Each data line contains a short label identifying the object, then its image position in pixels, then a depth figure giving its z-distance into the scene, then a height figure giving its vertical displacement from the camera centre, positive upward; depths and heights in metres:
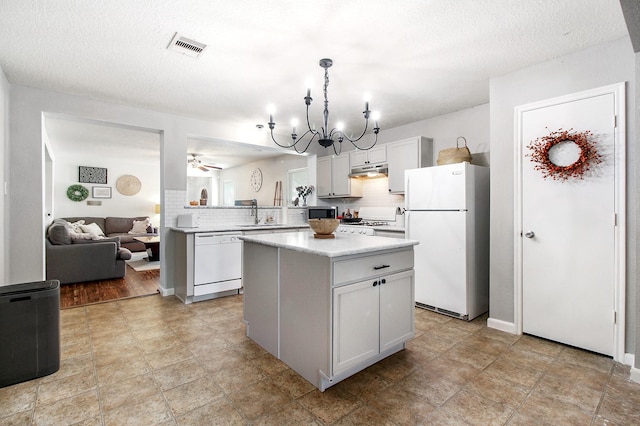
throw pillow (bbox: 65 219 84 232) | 5.40 -0.26
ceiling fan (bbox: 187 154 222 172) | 7.54 +1.30
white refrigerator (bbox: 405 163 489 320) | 3.07 -0.25
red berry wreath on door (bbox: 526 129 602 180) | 2.35 +0.46
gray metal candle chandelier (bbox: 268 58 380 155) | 2.44 +0.79
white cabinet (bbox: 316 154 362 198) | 4.98 +0.56
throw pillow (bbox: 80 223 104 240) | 5.83 -0.33
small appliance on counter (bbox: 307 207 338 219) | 5.05 +0.01
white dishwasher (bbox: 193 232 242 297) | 3.66 -0.62
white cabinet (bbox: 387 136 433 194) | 4.04 +0.76
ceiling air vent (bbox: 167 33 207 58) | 2.29 +1.30
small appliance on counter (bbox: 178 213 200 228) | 3.94 -0.11
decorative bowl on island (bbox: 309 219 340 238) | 2.44 -0.11
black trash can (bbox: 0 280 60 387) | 1.94 -0.79
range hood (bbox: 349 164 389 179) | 4.45 +0.63
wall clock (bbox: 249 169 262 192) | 8.32 +0.91
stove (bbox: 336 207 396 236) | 4.15 -0.12
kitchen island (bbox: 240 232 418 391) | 1.83 -0.60
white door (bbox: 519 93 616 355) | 2.31 -0.20
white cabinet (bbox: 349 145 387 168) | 4.42 +0.85
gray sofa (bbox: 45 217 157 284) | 4.46 -0.67
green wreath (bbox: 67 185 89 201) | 7.39 +0.50
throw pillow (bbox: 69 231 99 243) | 4.76 -0.38
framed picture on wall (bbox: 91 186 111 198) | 7.73 +0.54
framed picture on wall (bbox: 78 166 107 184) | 7.58 +0.97
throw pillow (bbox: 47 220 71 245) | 4.61 -0.32
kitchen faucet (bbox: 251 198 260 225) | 4.84 +0.07
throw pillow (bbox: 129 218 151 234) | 7.68 -0.36
